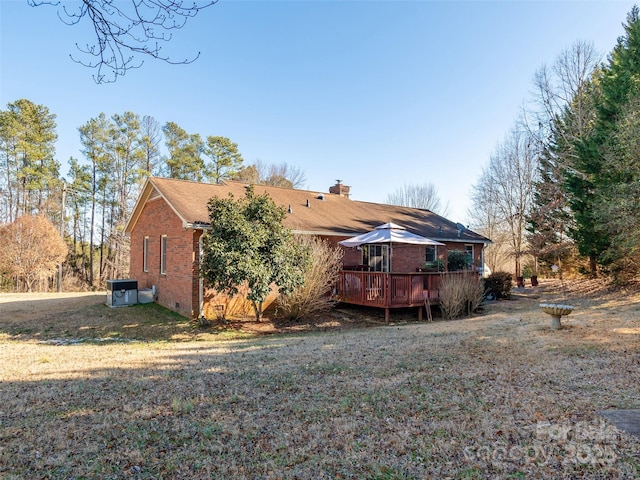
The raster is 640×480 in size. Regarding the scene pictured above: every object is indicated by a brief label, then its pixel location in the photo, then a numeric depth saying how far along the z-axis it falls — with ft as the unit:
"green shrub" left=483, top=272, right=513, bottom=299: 58.23
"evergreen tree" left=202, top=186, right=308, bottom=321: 34.73
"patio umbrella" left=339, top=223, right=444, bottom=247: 41.91
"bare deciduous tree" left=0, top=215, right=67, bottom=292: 73.56
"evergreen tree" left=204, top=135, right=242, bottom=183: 105.50
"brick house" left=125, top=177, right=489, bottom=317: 40.96
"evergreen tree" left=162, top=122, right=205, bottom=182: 101.31
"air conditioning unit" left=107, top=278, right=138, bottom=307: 47.03
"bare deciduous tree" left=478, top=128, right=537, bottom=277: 85.56
